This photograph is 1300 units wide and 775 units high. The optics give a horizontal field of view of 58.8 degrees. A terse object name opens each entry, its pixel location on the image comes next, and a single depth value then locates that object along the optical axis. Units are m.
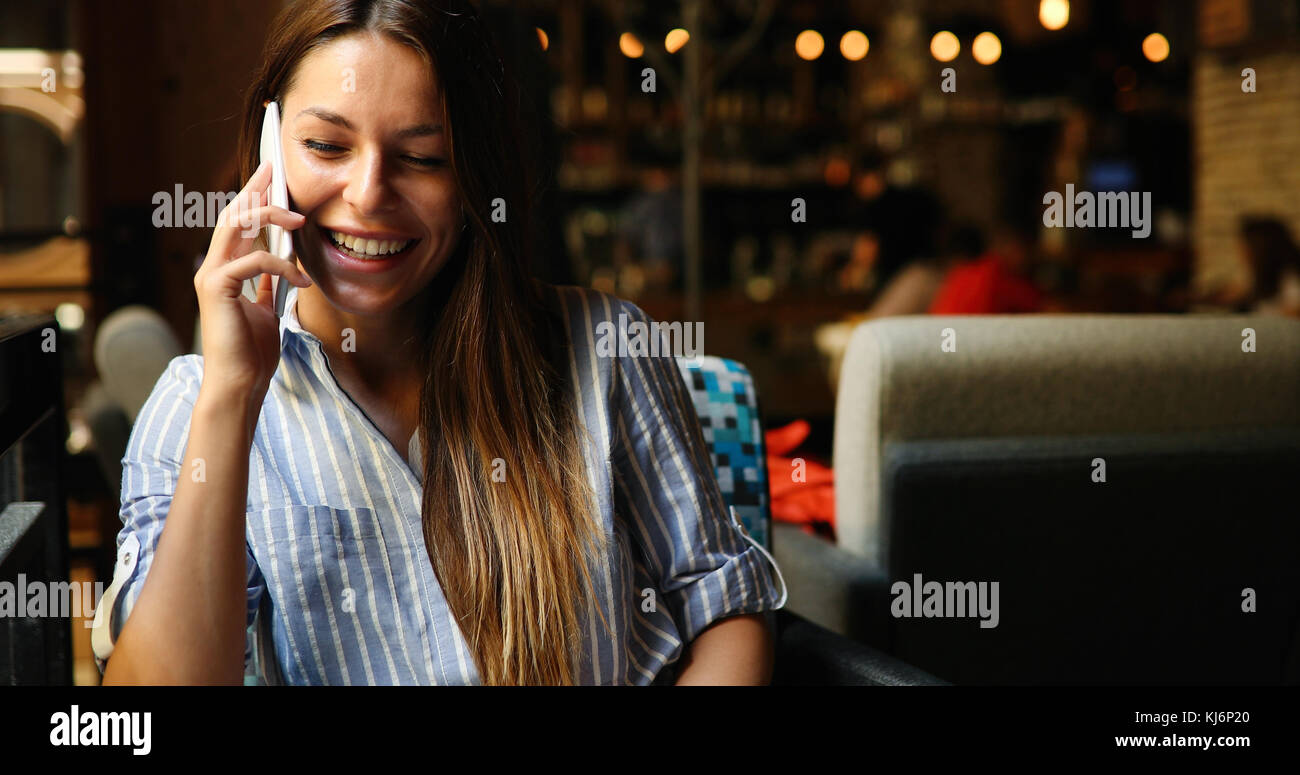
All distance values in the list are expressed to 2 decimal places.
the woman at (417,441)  0.99
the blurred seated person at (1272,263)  5.77
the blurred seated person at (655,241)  7.05
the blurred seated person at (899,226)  6.17
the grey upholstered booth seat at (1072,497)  1.78
